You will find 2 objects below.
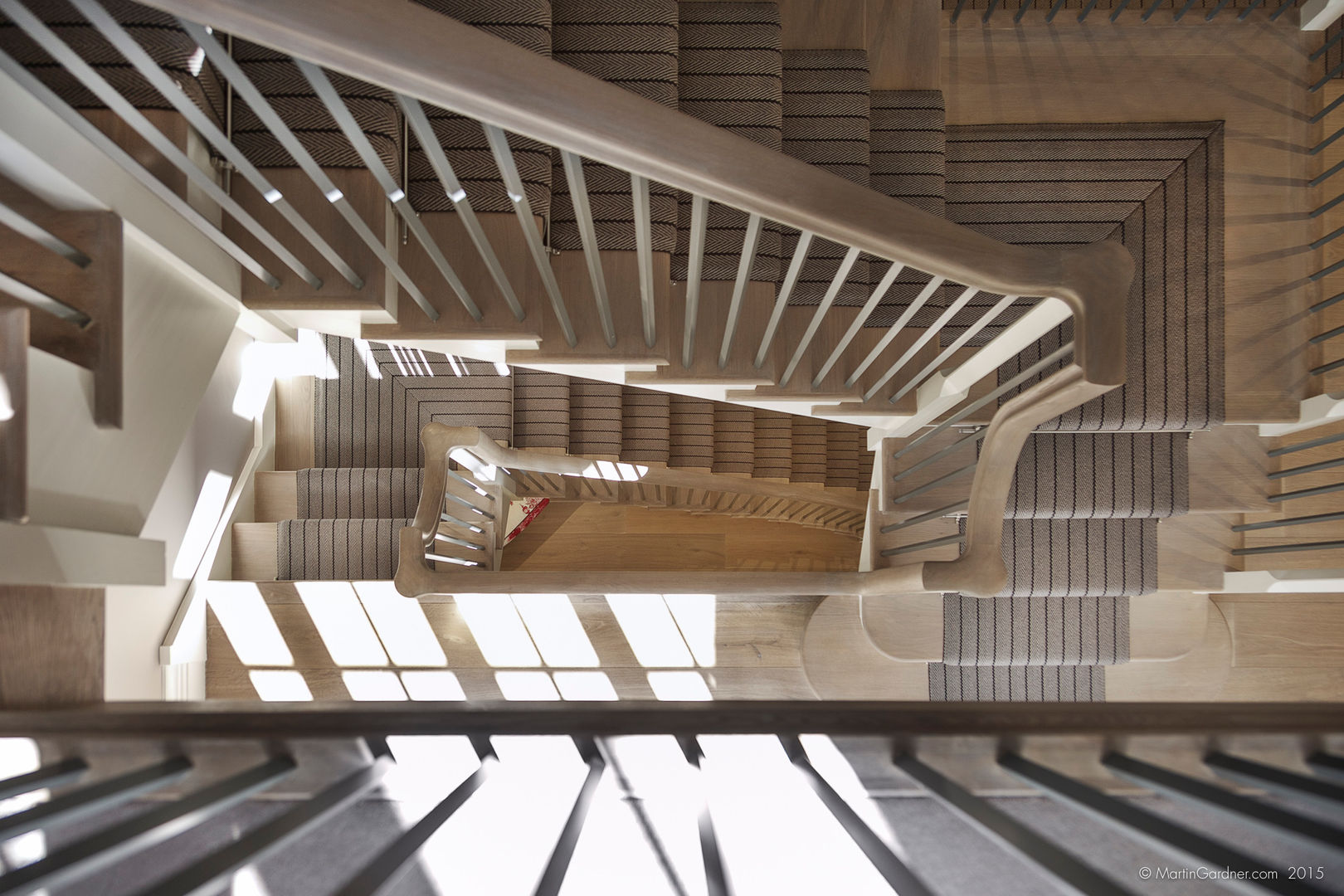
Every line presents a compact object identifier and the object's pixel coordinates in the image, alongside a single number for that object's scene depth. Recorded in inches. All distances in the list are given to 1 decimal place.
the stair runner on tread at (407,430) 126.3
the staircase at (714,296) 44.6
